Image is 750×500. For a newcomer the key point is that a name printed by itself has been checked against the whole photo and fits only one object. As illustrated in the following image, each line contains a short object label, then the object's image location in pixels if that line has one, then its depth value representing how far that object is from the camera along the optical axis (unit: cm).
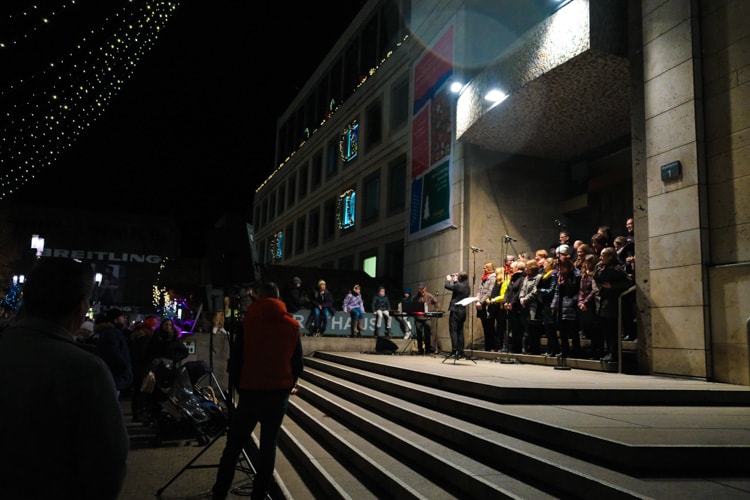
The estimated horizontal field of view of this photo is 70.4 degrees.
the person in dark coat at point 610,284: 913
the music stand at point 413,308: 1308
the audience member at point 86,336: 1034
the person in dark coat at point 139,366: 993
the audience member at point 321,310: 1761
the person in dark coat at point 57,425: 162
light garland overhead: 1057
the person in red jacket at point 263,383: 465
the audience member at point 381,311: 1777
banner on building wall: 1752
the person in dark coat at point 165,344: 981
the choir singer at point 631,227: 998
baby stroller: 845
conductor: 1200
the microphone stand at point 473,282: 1512
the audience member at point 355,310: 1781
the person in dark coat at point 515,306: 1194
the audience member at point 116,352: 779
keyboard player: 1574
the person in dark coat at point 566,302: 984
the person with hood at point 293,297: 1641
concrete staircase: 377
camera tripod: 504
